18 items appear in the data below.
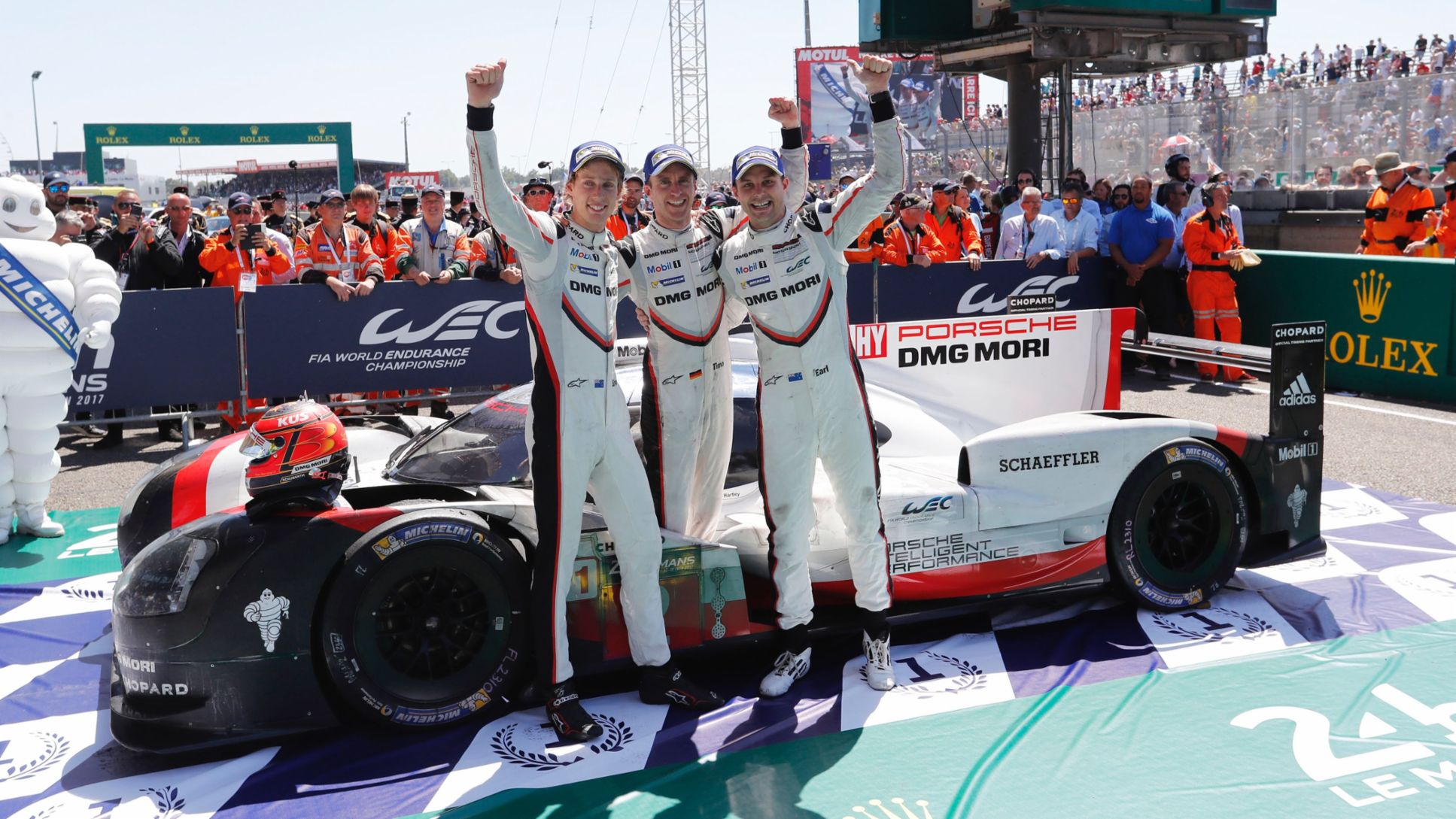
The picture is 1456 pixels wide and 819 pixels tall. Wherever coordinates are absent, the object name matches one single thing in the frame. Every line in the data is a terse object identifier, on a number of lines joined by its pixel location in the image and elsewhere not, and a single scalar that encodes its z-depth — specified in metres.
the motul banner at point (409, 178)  44.05
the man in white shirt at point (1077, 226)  11.41
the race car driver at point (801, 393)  4.13
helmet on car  3.71
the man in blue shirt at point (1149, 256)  11.02
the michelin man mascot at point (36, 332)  6.13
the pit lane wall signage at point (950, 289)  10.52
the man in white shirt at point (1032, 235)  11.13
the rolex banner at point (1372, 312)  9.53
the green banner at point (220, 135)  36.46
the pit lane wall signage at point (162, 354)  8.31
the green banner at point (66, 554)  5.77
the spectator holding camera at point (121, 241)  9.67
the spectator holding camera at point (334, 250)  8.85
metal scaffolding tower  49.66
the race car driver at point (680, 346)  4.16
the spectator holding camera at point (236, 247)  9.19
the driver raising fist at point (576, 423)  3.78
